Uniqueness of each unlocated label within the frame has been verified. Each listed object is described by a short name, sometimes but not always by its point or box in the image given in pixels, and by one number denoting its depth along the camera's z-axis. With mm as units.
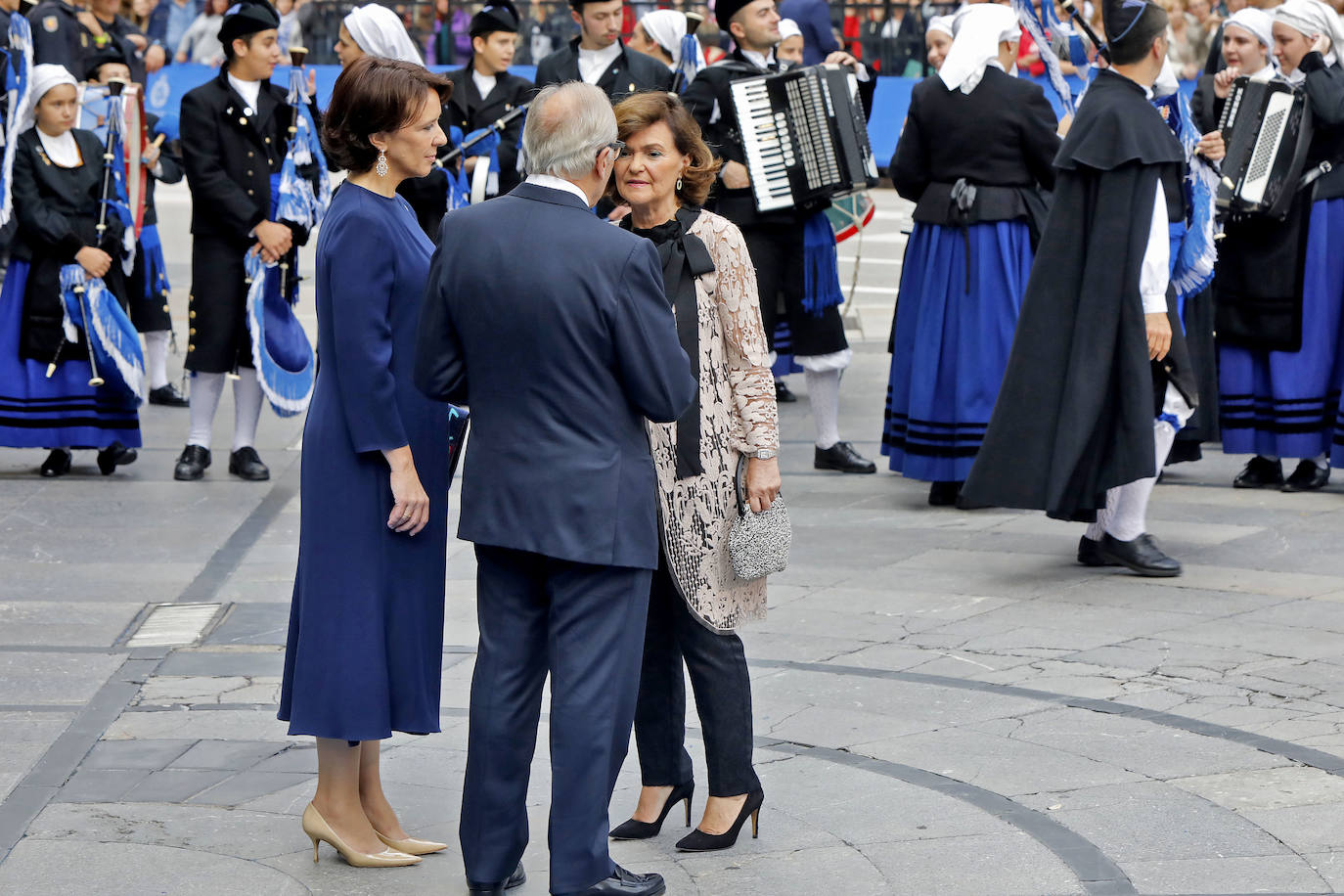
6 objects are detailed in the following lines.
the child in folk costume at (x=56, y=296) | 16812
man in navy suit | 7270
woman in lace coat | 8266
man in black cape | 12859
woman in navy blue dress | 7937
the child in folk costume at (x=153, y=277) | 19578
